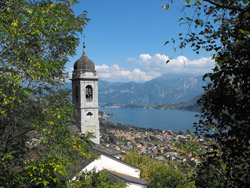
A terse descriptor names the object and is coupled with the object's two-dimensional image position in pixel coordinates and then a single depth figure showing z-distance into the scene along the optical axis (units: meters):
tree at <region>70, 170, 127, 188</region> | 10.20
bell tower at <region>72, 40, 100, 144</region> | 22.12
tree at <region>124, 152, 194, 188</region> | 16.02
